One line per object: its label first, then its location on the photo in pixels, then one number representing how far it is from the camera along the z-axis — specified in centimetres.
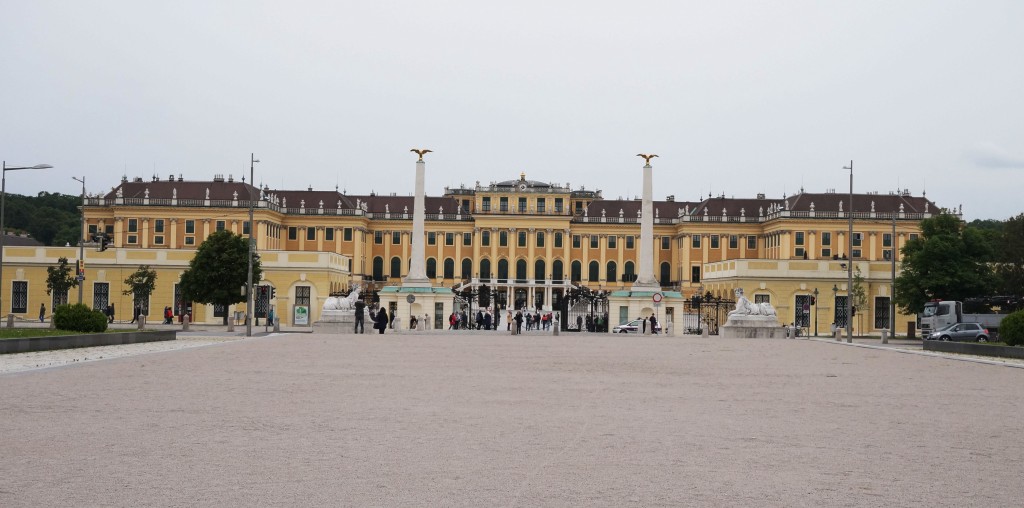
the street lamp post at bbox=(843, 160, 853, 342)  5326
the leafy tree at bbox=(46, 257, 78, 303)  6456
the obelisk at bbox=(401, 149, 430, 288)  6419
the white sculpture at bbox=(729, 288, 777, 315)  5302
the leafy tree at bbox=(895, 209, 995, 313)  6388
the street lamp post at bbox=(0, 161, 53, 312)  4349
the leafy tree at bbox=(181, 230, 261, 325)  6322
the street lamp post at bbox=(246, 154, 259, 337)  4739
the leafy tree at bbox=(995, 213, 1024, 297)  6188
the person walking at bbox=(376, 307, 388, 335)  4934
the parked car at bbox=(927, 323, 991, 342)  5103
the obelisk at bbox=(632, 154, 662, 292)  6262
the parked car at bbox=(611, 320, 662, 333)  5946
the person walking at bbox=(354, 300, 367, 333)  5103
